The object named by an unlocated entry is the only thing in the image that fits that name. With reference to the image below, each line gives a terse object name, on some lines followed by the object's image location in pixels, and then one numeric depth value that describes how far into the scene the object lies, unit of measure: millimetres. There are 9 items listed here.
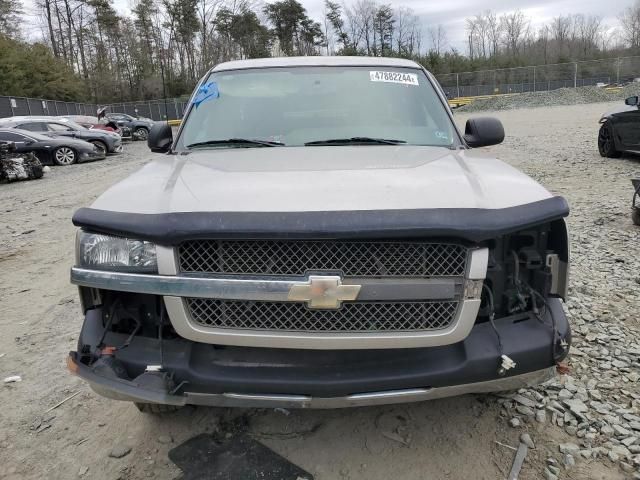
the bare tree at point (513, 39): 75500
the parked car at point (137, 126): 28094
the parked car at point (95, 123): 22453
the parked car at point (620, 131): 10039
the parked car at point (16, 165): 13180
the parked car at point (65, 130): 17841
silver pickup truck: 1888
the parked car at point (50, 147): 15531
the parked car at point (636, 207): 5746
